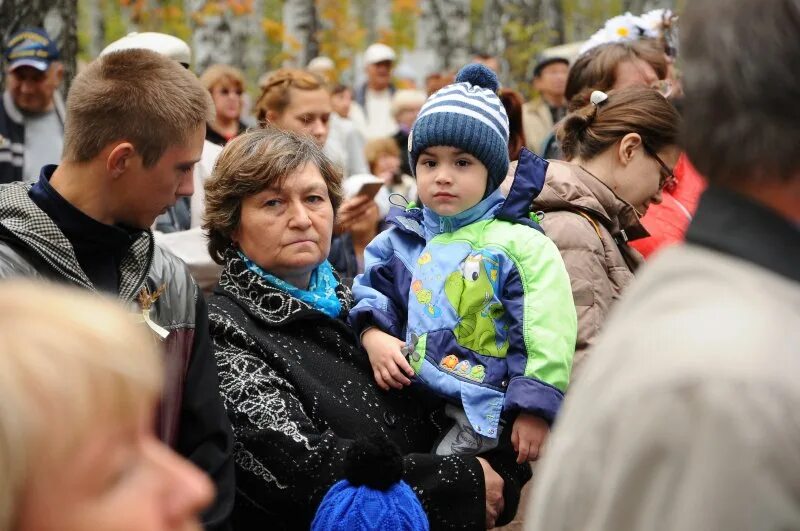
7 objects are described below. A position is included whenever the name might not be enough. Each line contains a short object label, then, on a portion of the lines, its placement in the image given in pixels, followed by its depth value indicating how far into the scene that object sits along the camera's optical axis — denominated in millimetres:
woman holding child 3658
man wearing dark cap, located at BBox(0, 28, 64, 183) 7344
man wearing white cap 15523
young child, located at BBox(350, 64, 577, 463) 3775
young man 3277
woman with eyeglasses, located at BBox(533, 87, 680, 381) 4215
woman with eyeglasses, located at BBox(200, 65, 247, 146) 8055
